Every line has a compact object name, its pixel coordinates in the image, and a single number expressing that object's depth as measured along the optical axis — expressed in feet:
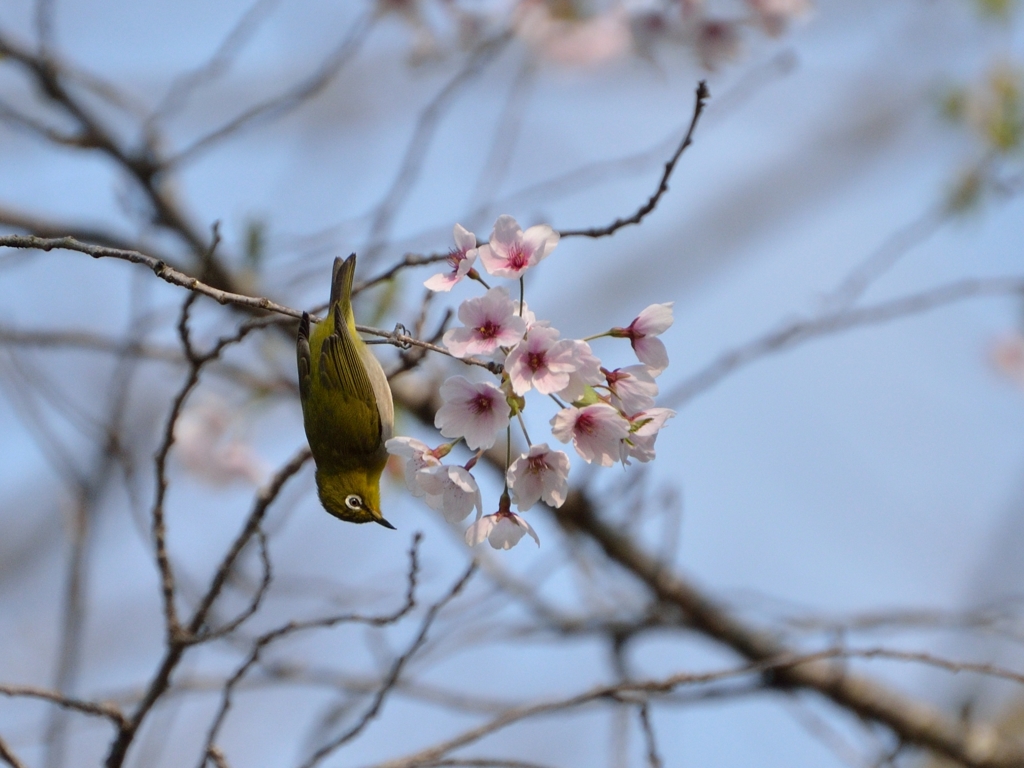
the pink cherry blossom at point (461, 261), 13.94
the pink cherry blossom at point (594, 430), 12.99
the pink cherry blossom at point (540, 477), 13.30
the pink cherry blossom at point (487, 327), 12.75
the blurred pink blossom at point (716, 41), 26.76
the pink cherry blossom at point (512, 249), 13.56
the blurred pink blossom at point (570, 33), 33.96
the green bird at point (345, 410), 23.29
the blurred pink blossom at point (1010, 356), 50.24
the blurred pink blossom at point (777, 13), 26.81
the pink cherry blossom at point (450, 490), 13.64
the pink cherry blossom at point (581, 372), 12.61
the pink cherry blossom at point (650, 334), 14.32
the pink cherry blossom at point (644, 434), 13.28
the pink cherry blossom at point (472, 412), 13.73
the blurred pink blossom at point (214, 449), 32.58
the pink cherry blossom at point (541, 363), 12.50
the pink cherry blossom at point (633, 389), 13.62
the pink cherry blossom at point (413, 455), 13.97
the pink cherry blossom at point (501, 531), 14.08
